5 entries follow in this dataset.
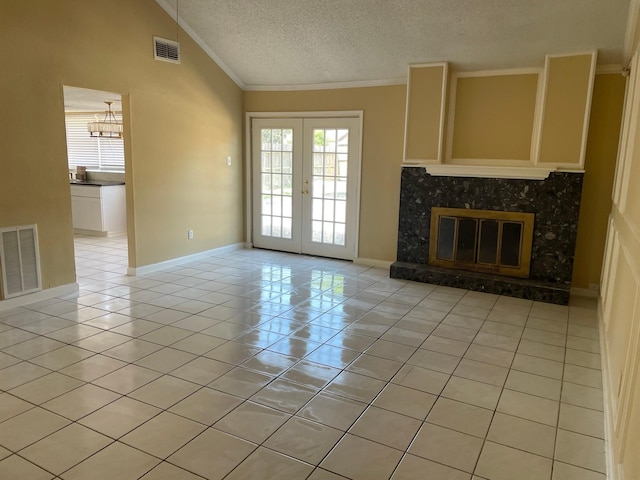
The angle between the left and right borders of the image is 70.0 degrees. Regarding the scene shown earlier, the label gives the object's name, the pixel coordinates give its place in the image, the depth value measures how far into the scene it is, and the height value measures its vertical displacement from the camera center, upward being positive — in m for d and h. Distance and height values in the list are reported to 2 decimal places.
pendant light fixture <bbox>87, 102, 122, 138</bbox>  7.46 +0.59
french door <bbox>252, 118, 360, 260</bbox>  6.31 -0.22
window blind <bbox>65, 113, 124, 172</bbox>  8.54 +0.31
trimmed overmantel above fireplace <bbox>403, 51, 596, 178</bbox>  4.64 +0.61
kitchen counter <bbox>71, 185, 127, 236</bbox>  7.56 -0.75
